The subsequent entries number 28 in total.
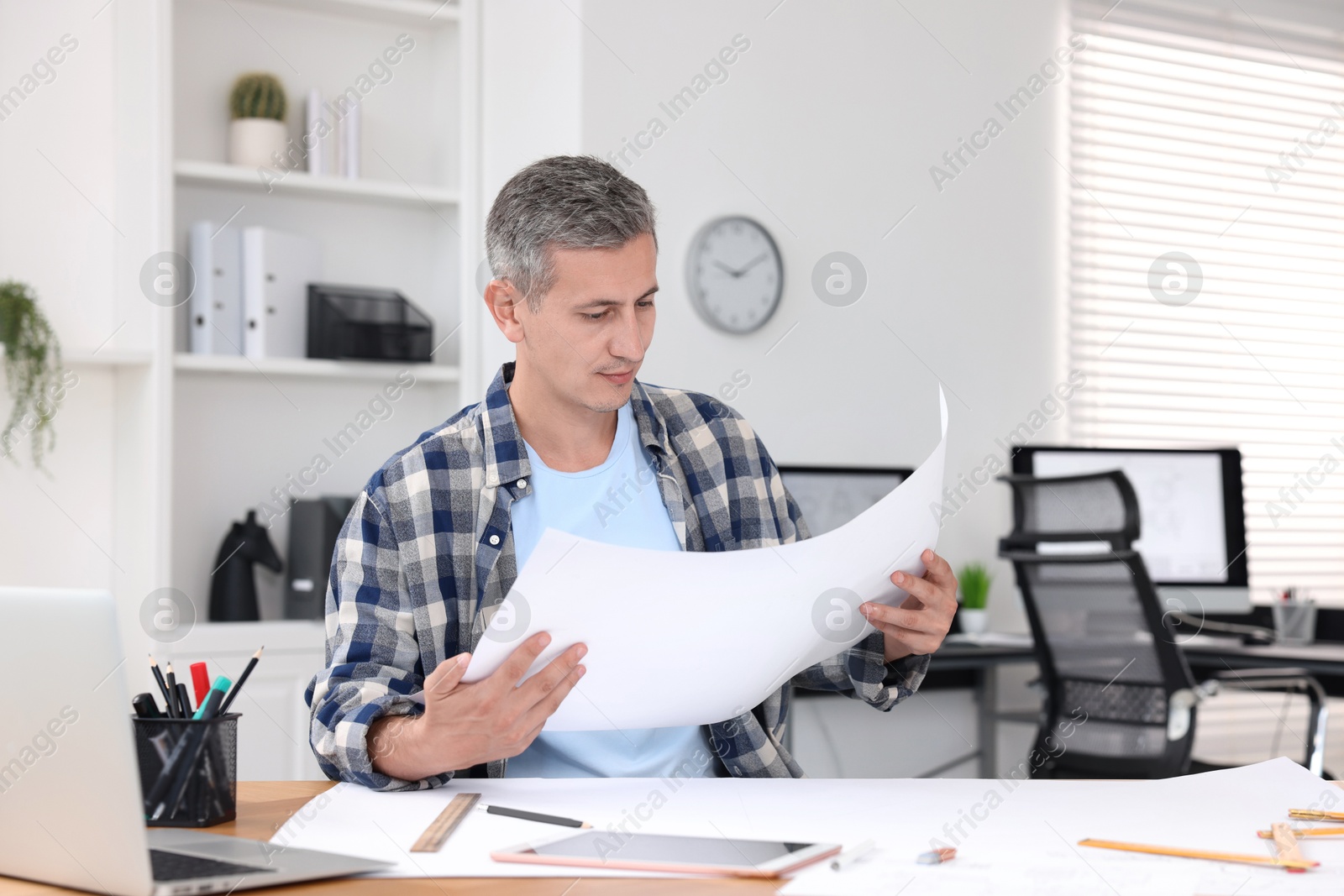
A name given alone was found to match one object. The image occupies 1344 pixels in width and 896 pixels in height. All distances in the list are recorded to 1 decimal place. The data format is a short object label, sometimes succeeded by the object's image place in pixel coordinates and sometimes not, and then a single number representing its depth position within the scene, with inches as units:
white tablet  34.1
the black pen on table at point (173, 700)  42.6
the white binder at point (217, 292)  119.0
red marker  45.1
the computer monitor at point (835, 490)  132.0
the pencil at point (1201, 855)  34.1
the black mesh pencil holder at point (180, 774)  40.1
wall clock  128.7
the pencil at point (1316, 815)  39.9
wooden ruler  36.4
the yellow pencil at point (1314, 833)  37.9
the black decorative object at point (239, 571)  117.7
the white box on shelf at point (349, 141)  127.6
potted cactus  122.0
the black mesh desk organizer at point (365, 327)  122.3
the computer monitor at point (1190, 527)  140.1
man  50.6
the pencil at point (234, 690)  42.6
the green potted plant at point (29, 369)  109.2
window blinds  157.8
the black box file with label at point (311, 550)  118.0
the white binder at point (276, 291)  120.3
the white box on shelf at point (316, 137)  125.7
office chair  102.9
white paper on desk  33.3
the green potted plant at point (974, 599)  137.6
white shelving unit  114.5
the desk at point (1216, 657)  116.2
